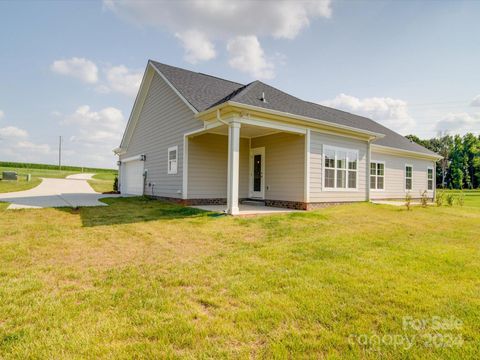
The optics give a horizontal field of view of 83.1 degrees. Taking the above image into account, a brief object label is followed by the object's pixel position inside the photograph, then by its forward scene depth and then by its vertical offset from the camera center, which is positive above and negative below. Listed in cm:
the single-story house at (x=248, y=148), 923 +159
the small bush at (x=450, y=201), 1254 -59
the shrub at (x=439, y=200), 1192 -53
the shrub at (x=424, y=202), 1123 -58
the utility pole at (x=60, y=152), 5700 +653
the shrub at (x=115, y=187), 1970 -27
